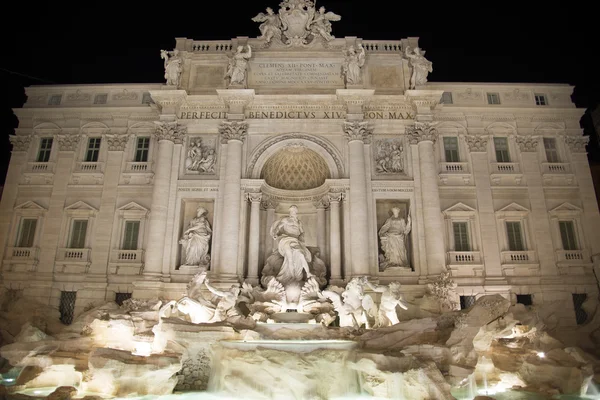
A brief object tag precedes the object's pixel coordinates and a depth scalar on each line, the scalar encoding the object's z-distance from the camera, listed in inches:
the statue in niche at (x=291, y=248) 825.5
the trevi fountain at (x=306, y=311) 544.4
